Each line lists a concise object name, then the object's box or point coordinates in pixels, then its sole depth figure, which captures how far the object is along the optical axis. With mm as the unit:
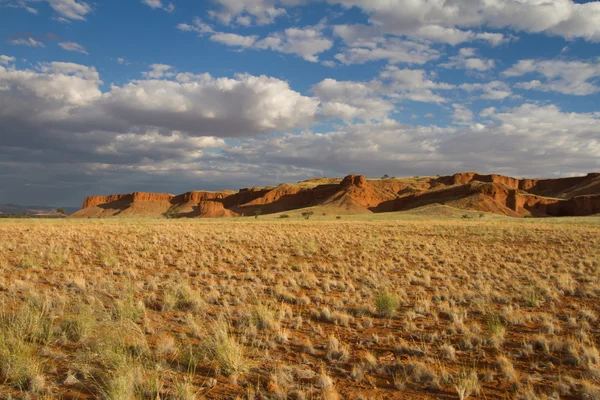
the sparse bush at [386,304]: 8281
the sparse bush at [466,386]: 4562
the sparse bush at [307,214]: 78962
